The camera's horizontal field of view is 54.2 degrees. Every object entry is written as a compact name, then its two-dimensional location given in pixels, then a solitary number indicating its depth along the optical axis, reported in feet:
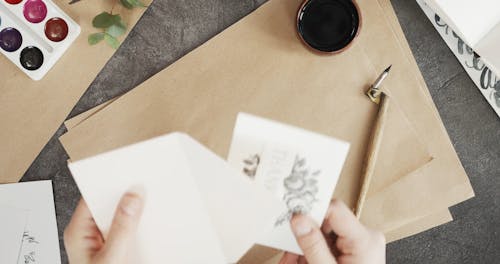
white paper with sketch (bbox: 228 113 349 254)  2.36
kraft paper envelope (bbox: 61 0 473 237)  2.62
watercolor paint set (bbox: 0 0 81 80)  2.60
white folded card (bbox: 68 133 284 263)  2.29
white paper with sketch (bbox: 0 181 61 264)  2.80
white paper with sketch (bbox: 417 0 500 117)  2.72
